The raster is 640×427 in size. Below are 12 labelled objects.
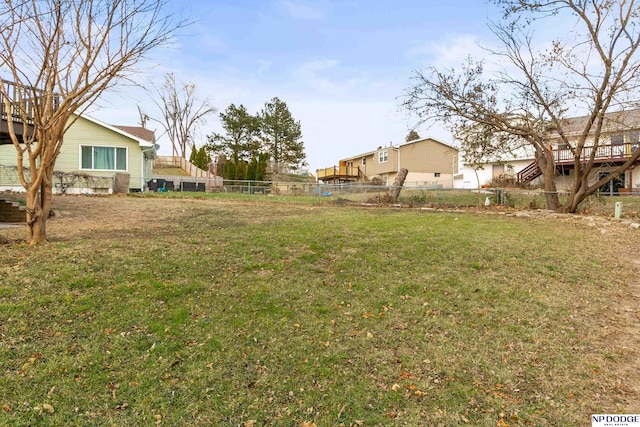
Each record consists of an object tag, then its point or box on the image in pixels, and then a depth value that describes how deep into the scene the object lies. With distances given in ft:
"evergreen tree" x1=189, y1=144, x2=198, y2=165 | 114.93
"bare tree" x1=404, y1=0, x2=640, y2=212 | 34.12
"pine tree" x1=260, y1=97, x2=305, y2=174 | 124.26
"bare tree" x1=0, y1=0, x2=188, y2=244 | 17.70
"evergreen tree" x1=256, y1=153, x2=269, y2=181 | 97.09
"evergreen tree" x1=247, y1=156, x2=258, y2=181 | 95.76
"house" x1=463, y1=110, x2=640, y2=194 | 37.35
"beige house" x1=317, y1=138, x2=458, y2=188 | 103.91
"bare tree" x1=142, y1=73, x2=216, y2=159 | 126.00
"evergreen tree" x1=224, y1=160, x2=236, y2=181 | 97.42
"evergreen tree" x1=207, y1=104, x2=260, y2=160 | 125.18
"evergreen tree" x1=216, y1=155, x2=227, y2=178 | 108.27
